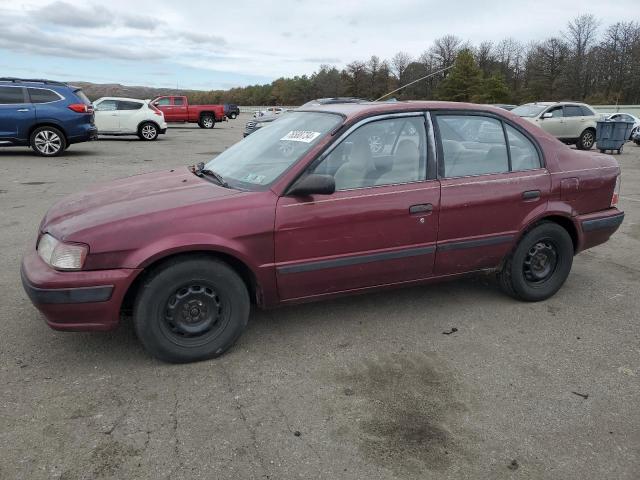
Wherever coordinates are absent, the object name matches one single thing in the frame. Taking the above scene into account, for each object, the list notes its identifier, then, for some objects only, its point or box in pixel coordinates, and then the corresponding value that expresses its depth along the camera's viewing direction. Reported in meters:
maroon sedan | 2.96
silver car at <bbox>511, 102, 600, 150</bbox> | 17.92
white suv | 19.19
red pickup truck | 29.89
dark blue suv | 12.30
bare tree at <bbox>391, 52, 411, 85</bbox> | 87.89
